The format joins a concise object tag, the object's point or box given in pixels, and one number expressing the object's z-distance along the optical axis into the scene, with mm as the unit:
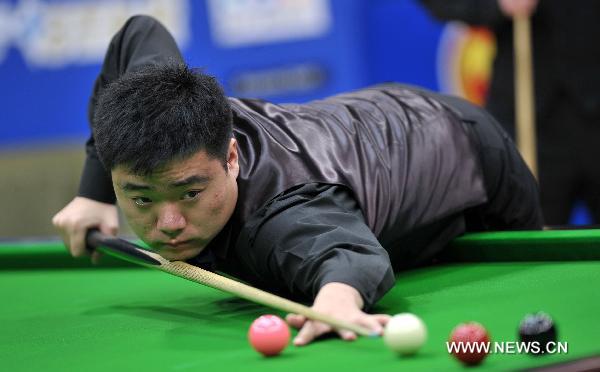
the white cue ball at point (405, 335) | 4605
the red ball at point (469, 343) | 4533
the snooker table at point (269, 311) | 4655
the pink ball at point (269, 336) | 4677
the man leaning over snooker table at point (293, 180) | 4921
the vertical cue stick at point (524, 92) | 8300
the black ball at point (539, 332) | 4569
